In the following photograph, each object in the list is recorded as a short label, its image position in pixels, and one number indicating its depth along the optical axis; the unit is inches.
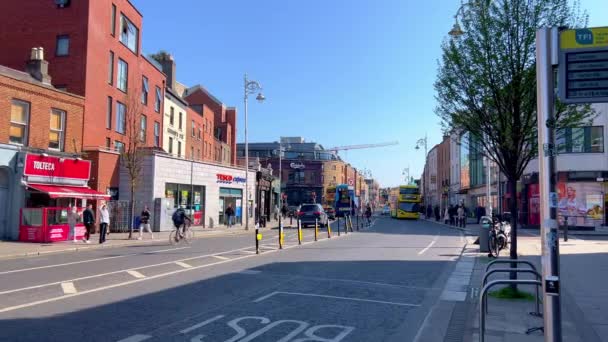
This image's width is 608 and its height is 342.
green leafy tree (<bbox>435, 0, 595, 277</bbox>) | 358.9
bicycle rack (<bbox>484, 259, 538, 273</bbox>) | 308.4
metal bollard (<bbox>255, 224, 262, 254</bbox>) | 683.3
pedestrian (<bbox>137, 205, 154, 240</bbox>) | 960.9
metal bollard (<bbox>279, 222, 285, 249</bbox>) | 764.6
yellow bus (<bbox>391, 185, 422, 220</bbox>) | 2249.0
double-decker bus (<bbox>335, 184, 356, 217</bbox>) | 2358.5
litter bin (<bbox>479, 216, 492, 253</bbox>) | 693.3
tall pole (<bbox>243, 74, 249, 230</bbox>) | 1408.0
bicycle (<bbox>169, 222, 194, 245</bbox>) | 855.9
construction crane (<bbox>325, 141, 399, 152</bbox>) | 6437.0
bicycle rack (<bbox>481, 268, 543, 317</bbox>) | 274.8
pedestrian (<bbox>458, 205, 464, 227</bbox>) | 1473.9
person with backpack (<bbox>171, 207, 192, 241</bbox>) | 845.2
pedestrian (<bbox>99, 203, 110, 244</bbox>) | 849.5
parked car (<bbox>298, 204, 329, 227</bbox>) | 1485.0
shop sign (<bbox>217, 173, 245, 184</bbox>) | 1520.7
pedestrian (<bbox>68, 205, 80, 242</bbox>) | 863.6
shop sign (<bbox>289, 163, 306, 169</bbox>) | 3945.6
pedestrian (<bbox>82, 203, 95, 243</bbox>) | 846.5
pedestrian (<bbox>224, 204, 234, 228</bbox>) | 1485.0
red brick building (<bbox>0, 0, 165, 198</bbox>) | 1099.3
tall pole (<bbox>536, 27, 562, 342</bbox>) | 186.5
